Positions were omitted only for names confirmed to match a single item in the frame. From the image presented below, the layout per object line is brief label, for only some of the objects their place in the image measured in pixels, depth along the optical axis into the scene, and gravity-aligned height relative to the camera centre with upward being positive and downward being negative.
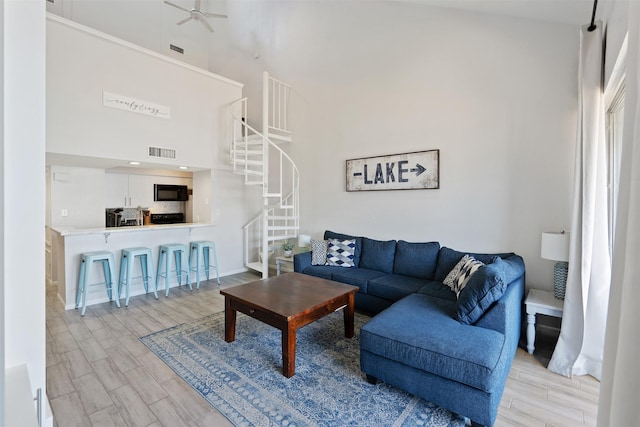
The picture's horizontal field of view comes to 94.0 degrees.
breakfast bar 3.84 -0.51
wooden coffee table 2.41 -0.84
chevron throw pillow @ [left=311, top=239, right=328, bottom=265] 4.33 -0.63
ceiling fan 4.79 +3.16
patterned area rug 1.98 -1.35
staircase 4.96 +0.77
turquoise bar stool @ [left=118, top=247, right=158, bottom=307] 4.06 -0.83
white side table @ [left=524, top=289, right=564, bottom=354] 2.69 -0.89
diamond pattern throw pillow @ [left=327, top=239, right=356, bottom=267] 4.27 -0.62
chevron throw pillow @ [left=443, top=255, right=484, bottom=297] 2.90 -0.64
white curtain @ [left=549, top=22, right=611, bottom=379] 2.35 -0.20
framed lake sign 3.96 +0.55
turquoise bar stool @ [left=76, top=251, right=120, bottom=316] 3.69 -0.83
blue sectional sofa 1.85 -0.90
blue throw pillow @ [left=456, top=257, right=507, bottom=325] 2.25 -0.63
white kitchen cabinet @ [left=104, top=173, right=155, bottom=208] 5.39 +0.35
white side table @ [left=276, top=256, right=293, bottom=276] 5.21 -0.91
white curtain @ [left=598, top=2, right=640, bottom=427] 0.63 -0.17
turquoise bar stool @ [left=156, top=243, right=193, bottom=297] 4.47 -0.81
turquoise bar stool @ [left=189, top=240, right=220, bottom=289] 4.85 -0.78
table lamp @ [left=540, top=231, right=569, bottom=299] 2.64 -0.38
